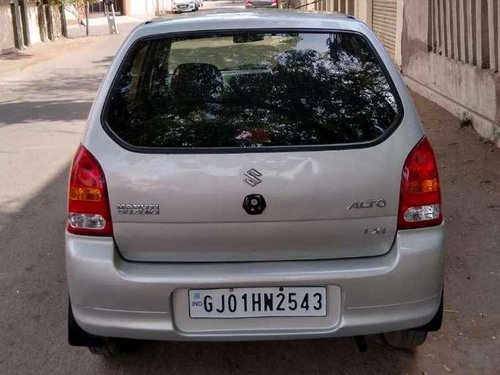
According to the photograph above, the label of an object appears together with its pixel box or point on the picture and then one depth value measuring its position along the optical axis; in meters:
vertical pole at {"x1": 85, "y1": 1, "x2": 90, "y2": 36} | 30.88
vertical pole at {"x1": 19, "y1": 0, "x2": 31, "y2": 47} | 24.72
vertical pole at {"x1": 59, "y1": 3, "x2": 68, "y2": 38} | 30.30
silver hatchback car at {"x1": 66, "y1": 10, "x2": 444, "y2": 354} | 2.68
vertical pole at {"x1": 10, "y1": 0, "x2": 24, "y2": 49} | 23.52
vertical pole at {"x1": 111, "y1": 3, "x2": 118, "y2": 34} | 31.30
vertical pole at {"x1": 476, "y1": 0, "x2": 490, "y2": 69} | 7.49
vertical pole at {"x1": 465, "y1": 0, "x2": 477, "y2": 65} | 7.84
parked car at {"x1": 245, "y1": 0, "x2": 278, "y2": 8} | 31.70
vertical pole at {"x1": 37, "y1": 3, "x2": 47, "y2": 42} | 27.21
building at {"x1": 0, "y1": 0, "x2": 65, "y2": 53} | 22.76
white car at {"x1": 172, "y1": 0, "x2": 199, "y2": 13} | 48.59
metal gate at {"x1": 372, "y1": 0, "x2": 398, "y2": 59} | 13.16
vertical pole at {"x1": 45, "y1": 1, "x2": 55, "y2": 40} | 28.22
